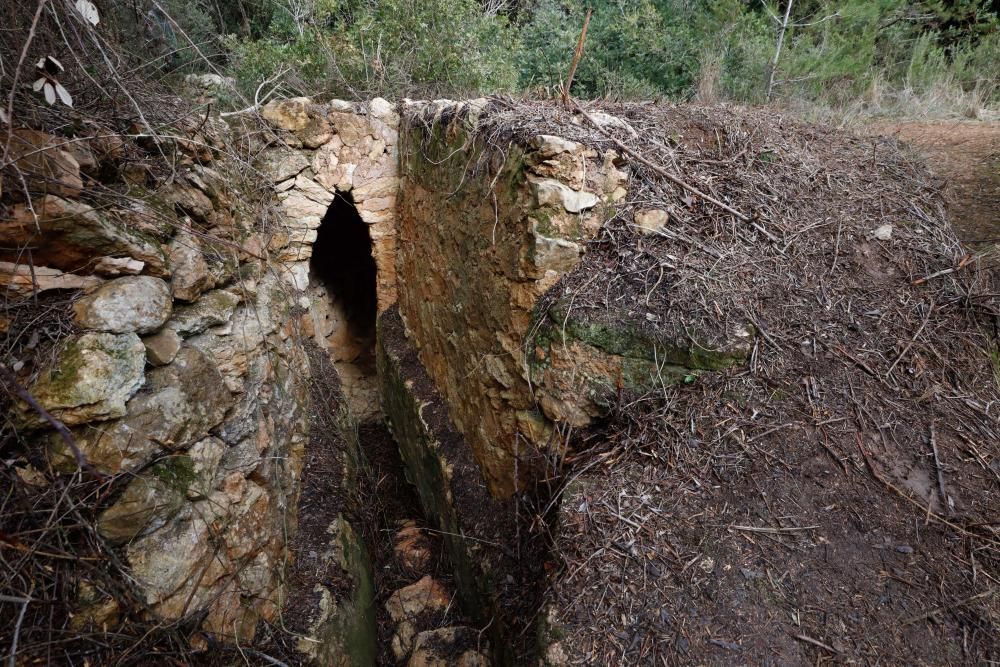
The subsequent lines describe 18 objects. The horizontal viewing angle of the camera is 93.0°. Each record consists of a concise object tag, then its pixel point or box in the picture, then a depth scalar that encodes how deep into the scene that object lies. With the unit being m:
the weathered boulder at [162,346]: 2.13
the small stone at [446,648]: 3.13
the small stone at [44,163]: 1.73
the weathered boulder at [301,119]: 4.16
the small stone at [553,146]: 2.46
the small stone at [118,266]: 2.01
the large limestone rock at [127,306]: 1.92
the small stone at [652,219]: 2.56
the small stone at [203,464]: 2.19
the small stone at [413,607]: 3.52
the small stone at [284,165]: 4.21
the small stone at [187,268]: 2.37
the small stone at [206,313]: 2.37
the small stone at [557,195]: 2.47
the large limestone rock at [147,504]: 1.81
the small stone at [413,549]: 4.07
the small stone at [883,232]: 2.72
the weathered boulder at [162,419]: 1.82
